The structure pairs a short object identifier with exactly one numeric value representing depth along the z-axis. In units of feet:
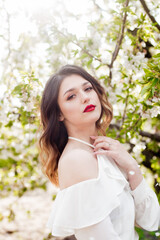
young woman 5.29
